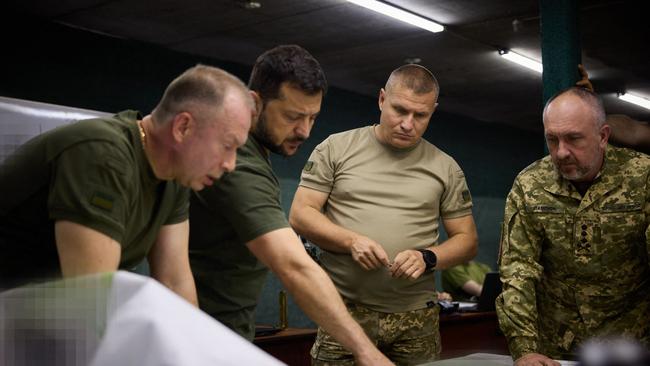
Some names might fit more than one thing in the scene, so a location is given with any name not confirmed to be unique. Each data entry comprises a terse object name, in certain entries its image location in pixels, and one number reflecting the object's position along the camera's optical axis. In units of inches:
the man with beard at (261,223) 70.6
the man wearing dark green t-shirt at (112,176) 53.0
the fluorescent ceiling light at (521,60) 257.0
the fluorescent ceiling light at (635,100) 334.3
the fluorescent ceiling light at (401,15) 199.2
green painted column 139.2
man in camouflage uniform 87.0
